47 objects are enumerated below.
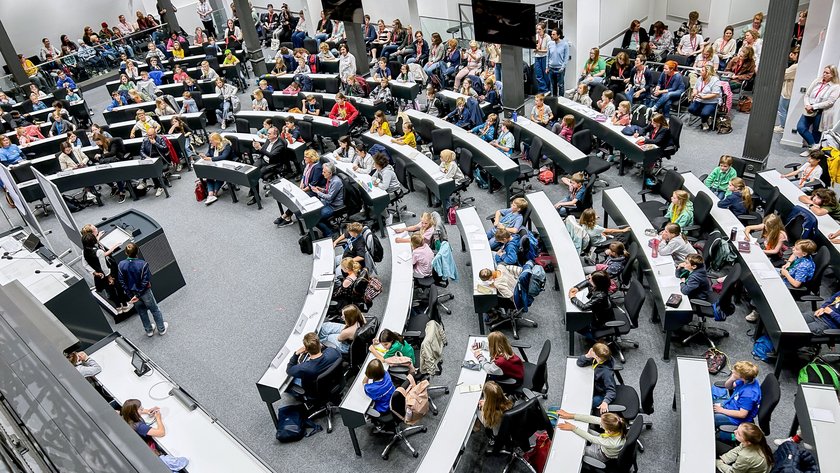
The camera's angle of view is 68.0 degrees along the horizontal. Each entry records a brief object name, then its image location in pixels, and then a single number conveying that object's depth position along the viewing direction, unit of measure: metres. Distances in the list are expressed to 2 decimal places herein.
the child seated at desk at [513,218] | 8.82
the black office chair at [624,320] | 7.01
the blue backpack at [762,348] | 7.00
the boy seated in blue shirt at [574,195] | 9.55
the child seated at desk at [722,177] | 8.95
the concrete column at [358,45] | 16.50
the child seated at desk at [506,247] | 8.23
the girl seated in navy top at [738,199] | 8.55
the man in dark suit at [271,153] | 12.01
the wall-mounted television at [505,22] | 11.71
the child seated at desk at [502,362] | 6.27
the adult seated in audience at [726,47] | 12.90
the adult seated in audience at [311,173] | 10.61
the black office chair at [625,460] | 5.19
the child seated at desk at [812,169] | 8.62
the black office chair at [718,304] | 7.01
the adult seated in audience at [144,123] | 13.58
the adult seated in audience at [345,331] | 7.08
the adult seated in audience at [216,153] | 12.04
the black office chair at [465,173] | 10.50
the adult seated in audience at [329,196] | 10.10
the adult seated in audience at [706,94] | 11.65
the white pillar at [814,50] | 9.77
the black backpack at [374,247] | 8.62
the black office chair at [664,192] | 9.12
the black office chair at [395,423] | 6.18
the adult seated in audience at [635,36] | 14.44
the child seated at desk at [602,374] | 6.08
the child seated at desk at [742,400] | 5.70
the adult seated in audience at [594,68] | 13.34
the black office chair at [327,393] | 6.54
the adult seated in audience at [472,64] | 14.59
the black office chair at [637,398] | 5.88
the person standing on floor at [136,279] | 8.13
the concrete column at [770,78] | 8.74
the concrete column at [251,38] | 18.14
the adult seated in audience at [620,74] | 13.20
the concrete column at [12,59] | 18.20
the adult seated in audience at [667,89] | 12.10
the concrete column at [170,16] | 21.98
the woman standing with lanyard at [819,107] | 9.73
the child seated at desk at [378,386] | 6.11
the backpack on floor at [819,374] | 5.95
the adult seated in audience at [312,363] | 6.44
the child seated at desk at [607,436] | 5.29
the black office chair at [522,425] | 5.61
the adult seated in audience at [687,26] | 13.36
